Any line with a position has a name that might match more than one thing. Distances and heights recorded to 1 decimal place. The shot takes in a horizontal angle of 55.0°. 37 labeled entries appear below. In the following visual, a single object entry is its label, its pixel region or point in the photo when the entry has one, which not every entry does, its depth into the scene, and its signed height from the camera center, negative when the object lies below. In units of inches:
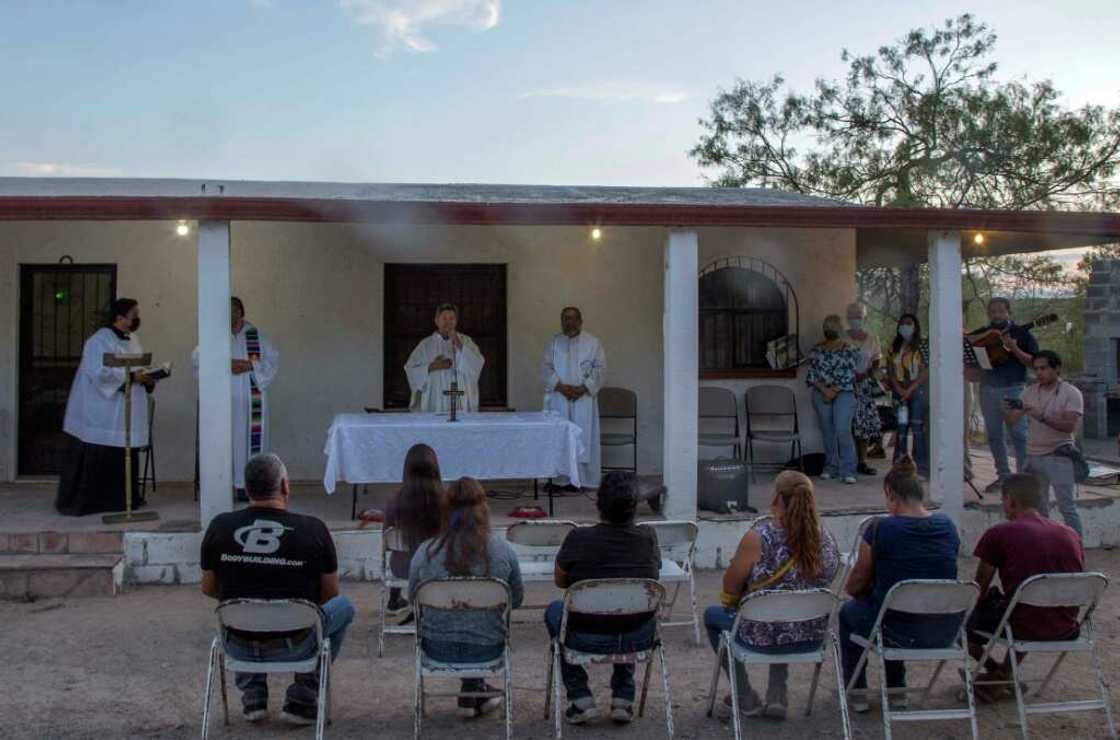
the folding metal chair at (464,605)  174.9 -33.8
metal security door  382.3 +24.3
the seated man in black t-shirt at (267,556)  178.1 -25.7
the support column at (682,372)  316.5 +8.1
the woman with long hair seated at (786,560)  179.8 -27.3
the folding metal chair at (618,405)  405.4 -2.0
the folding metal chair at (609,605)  177.0 -34.1
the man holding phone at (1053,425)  296.4 -7.5
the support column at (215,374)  298.4 +7.7
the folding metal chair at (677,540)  232.1 -30.5
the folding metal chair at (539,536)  228.4 -29.3
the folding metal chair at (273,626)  171.5 -36.5
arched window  414.9 +31.8
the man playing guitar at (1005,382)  346.9 +5.3
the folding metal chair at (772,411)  410.0 -4.6
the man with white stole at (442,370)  366.9 +10.6
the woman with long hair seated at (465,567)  180.1 -28.7
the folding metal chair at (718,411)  406.9 -4.5
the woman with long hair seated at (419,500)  220.2 -20.4
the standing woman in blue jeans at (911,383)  385.7 +5.5
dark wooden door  400.8 +33.2
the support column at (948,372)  328.8 +8.0
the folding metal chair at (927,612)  177.3 -36.0
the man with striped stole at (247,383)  344.8 +6.0
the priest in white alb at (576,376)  373.4 +8.4
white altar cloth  307.4 -13.6
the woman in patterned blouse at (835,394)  385.4 +1.7
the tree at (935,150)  705.0 +175.9
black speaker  323.9 -26.2
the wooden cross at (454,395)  325.4 +1.7
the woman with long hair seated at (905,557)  185.5 -27.6
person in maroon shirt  190.5 -28.4
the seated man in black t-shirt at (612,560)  183.0 -27.4
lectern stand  308.8 -7.7
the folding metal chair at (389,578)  235.0 -39.5
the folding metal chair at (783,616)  173.0 -35.4
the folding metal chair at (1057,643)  182.2 -40.9
